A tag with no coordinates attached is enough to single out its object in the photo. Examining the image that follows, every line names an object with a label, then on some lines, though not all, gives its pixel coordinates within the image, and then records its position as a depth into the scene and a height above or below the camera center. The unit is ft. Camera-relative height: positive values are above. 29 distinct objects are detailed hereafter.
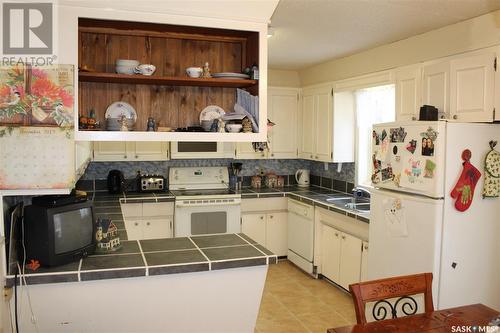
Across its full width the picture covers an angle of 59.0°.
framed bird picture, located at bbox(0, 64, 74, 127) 6.43 +0.80
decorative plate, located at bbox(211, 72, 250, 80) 8.21 +1.42
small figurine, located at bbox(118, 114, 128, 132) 7.78 +0.47
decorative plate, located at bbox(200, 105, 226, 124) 8.75 +0.77
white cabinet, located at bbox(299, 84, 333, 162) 15.94 +1.11
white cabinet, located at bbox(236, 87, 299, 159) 17.75 +1.24
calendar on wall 6.44 -0.13
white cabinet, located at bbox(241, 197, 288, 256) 16.44 -2.64
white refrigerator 9.06 -1.33
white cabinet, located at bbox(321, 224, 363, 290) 13.08 -3.25
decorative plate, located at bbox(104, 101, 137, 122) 8.28 +0.74
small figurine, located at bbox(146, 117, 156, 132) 8.10 +0.46
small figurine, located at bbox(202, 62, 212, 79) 8.26 +1.48
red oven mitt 9.11 -0.63
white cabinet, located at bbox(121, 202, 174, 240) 14.70 -2.33
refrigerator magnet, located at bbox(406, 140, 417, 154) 9.53 +0.17
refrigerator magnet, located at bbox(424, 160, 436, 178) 9.08 -0.30
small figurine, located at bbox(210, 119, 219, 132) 8.17 +0.49
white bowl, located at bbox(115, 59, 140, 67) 7.82 +1.56
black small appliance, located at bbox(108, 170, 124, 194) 15.64 -1.13
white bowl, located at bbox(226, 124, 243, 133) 8.19 +0.46
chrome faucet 14.90 -1.37
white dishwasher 15.49 -2.98
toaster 15.79 -1.16
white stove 15.20 -1.82
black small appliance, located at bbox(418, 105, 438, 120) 9.62 +0.90
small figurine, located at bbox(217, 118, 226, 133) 8.14 +0.47
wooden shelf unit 8.13 +1.68
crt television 6.82 -1.29
